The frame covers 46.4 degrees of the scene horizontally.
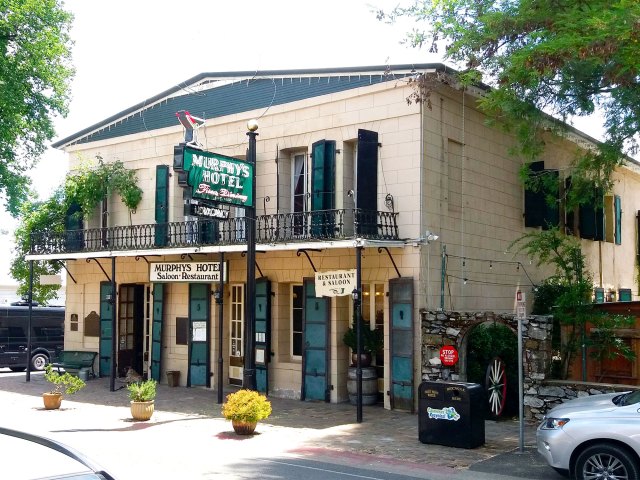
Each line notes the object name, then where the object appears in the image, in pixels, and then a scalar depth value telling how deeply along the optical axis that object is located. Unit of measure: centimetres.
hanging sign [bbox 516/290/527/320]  1162
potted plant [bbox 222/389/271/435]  1275
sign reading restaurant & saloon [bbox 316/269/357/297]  1507
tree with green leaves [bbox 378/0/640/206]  1106
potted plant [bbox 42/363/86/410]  1585
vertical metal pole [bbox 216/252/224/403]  1639
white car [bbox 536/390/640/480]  871
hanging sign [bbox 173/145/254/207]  1370
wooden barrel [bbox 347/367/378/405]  1616
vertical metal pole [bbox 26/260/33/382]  2070
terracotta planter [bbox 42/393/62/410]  1609
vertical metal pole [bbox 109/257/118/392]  1831
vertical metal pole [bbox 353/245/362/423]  1413
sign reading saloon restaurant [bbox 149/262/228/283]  1789
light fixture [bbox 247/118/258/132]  1370
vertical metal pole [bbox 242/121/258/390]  1354
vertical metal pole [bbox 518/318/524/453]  1136
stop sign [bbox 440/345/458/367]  1461
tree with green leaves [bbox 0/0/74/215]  2556
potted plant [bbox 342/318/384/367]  1633
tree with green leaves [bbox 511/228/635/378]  1365
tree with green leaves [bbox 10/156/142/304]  2097
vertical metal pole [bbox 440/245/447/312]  1593
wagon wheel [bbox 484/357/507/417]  1484
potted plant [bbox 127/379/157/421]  1434
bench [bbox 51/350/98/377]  2133
